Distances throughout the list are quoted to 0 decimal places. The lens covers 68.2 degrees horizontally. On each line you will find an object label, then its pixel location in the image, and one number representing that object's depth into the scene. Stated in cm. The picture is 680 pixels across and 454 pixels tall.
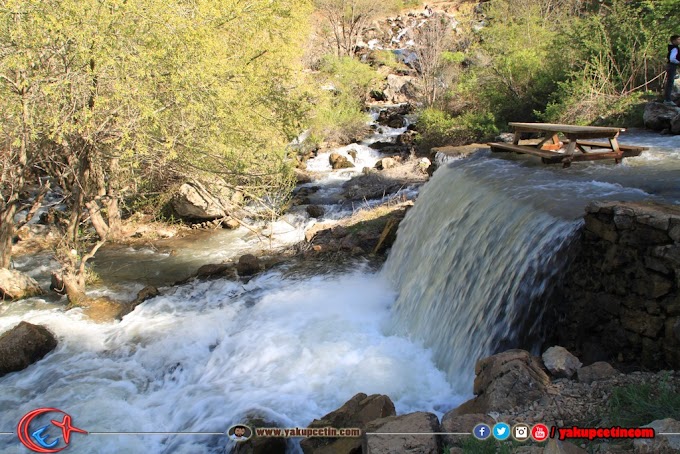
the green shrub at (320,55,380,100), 2576
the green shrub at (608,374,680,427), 319
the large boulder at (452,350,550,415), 379
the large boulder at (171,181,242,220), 1364
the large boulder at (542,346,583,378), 404
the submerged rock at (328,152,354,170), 1973
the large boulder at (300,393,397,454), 435
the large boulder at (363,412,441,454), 345
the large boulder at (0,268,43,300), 917
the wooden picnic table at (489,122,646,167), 783
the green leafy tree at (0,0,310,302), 683
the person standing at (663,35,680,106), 1046
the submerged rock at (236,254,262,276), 1021
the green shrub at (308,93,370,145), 2162
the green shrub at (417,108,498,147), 1605
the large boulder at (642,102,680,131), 1048
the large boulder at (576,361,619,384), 385
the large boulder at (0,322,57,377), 689
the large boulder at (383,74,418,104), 3014
